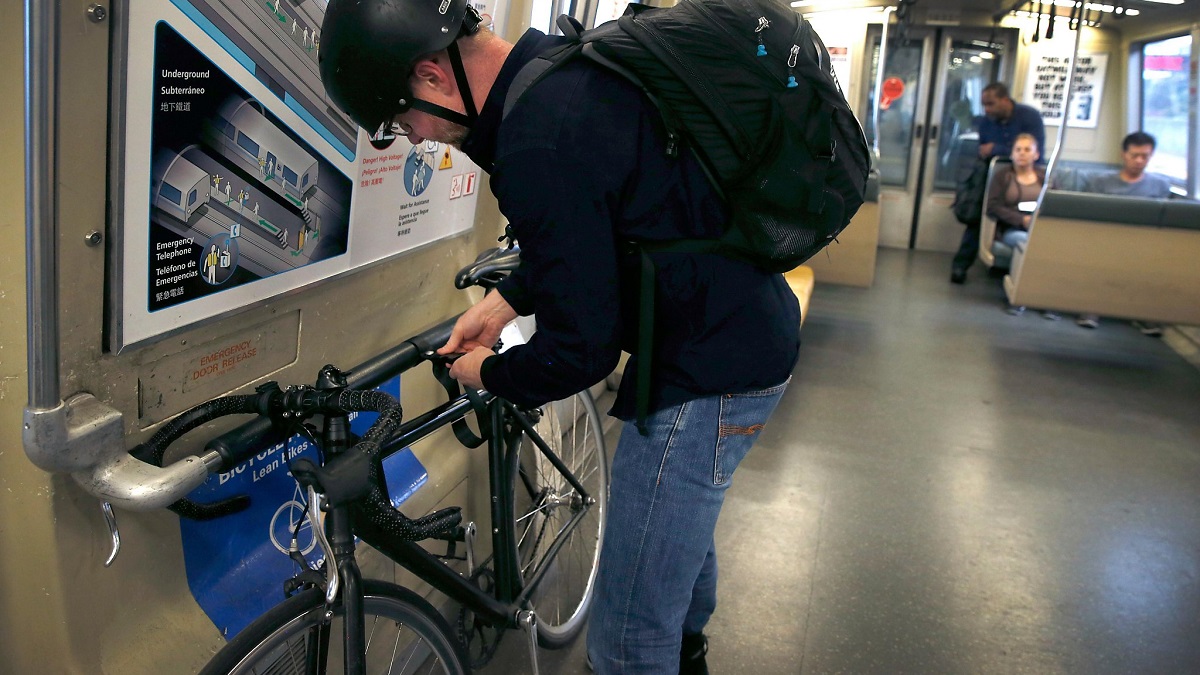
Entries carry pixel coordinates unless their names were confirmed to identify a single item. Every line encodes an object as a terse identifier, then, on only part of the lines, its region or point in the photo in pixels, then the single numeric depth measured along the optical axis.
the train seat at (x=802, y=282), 5.18
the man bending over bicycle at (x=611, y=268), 1.36
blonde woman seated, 8.16
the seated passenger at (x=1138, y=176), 7.41
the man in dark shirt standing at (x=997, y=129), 8.77
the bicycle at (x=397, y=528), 1.47
